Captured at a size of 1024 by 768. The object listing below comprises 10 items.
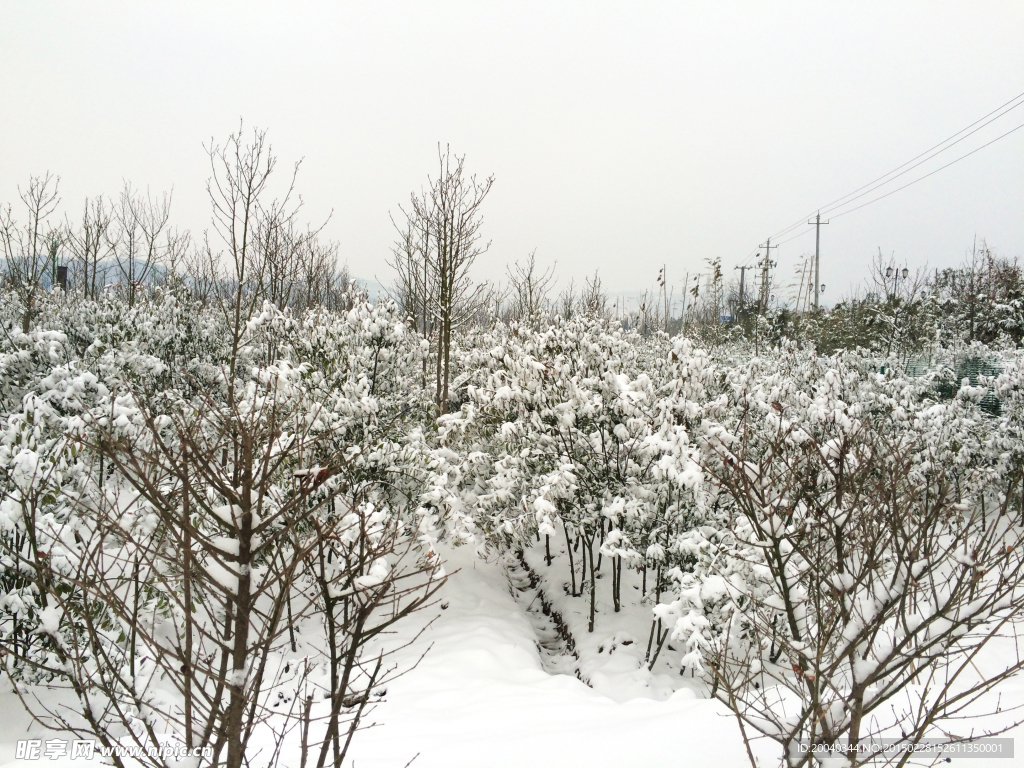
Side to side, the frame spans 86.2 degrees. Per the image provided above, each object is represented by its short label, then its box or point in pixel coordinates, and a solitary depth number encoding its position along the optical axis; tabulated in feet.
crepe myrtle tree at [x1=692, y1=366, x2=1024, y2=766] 9.34
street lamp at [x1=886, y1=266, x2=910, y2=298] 80.64
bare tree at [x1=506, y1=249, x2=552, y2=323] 53.07
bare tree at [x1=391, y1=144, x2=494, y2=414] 37.65
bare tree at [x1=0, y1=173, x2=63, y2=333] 42.78
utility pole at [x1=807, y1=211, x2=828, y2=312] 105.87
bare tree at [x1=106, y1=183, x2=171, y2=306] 63.57
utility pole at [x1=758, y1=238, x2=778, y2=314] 105.23
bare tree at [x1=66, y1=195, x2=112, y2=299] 61.26
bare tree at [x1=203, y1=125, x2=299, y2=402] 32.37
